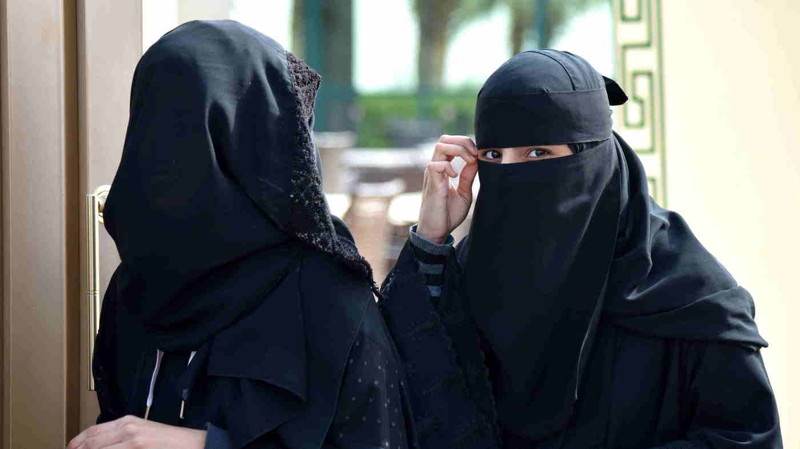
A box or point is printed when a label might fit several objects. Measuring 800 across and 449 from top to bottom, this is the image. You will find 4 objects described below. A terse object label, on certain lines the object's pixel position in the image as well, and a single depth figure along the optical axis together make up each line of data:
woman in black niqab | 4.89
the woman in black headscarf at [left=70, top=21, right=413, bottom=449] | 4.76
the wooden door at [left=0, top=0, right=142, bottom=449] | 5.05
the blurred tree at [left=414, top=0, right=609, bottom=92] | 16.42
